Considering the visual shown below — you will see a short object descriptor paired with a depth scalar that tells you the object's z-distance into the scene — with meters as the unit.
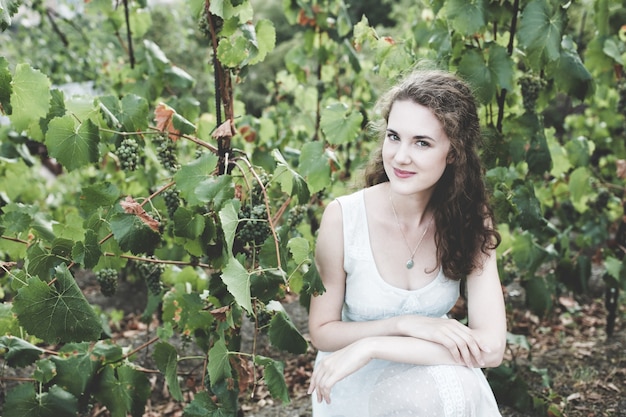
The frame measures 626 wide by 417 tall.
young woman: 1.73
